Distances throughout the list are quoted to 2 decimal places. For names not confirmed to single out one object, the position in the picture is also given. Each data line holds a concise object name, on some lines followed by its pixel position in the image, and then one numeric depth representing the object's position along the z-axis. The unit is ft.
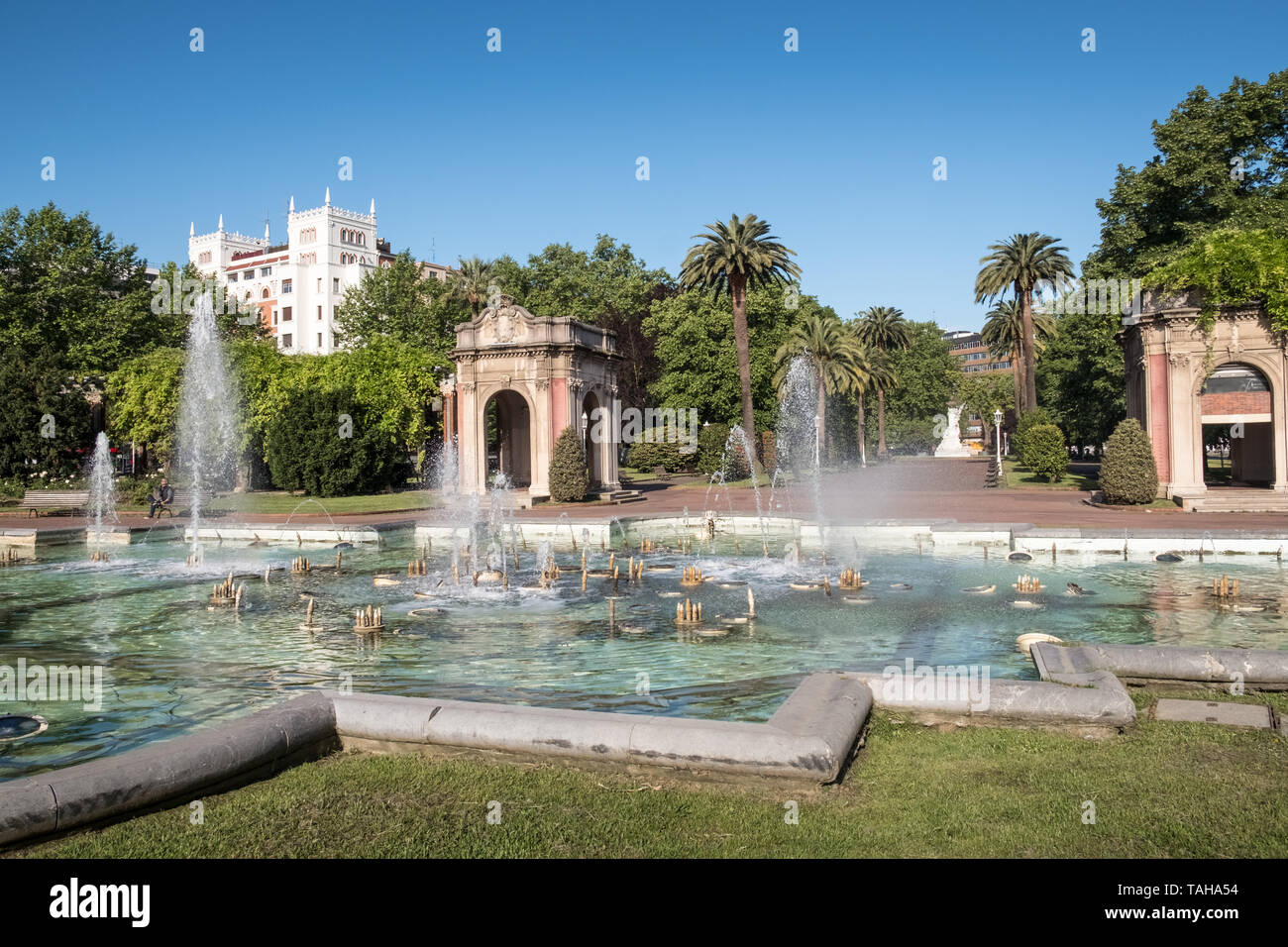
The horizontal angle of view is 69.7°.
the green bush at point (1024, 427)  147.23
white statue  258.37
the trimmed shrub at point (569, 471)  115.24
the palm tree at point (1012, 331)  228.37
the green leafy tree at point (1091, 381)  143.54
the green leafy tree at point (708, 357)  190.39
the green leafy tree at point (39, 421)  141.90
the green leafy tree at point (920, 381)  323.57
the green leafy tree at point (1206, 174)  120.98
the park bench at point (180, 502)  107.45
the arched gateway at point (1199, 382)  97.19
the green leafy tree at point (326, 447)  138.10
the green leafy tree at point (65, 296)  160.25
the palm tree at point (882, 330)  259.60
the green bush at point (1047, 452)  137.08
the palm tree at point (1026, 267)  183.83
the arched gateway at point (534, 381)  121.29
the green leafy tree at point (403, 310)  215.92
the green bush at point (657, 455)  181.47
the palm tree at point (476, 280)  210.79
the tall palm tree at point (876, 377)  236.63
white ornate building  308.40
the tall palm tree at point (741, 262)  155.94
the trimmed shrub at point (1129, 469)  94.07
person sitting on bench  104.78
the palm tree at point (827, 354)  197.57
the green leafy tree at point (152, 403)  148.66
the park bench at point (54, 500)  115.24
